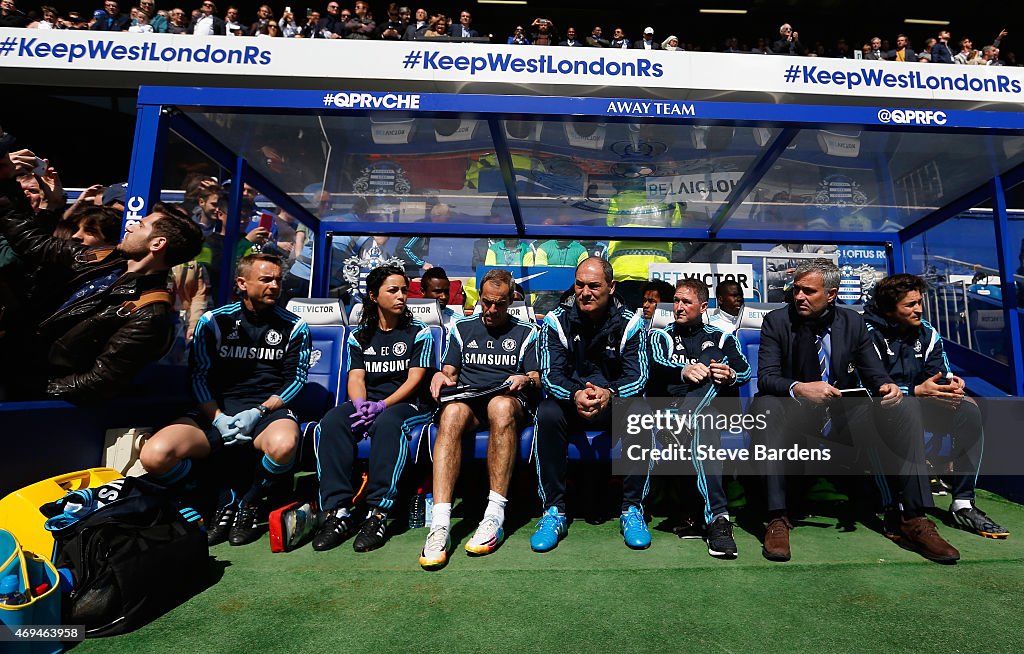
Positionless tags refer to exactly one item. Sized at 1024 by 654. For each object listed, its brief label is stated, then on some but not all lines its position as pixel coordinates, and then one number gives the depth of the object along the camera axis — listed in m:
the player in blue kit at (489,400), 2.42
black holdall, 1.68
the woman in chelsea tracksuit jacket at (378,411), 2.59
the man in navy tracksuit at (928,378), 2.74
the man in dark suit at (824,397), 2.53
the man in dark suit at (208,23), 7.89
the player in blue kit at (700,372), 2.57
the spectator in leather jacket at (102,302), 2.38
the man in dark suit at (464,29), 9.06
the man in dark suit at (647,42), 8.80
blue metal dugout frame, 3.04
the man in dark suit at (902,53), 8.26
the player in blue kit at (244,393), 2.46
